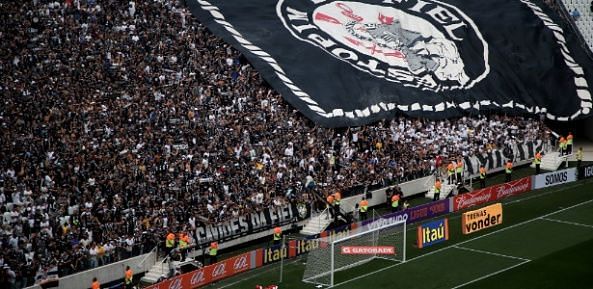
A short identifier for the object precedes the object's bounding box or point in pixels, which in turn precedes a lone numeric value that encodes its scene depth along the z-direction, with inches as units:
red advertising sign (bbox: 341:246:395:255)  1311.5
